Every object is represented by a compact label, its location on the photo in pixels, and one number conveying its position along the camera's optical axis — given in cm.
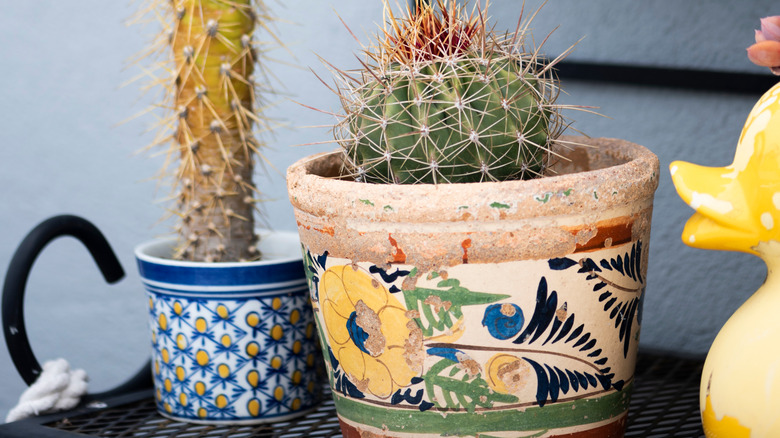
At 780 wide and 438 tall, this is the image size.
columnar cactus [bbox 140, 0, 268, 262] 89
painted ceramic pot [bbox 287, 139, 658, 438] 76
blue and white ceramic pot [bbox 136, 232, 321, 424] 88
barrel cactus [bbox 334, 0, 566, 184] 78
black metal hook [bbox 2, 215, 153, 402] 89
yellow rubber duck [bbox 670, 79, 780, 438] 74
